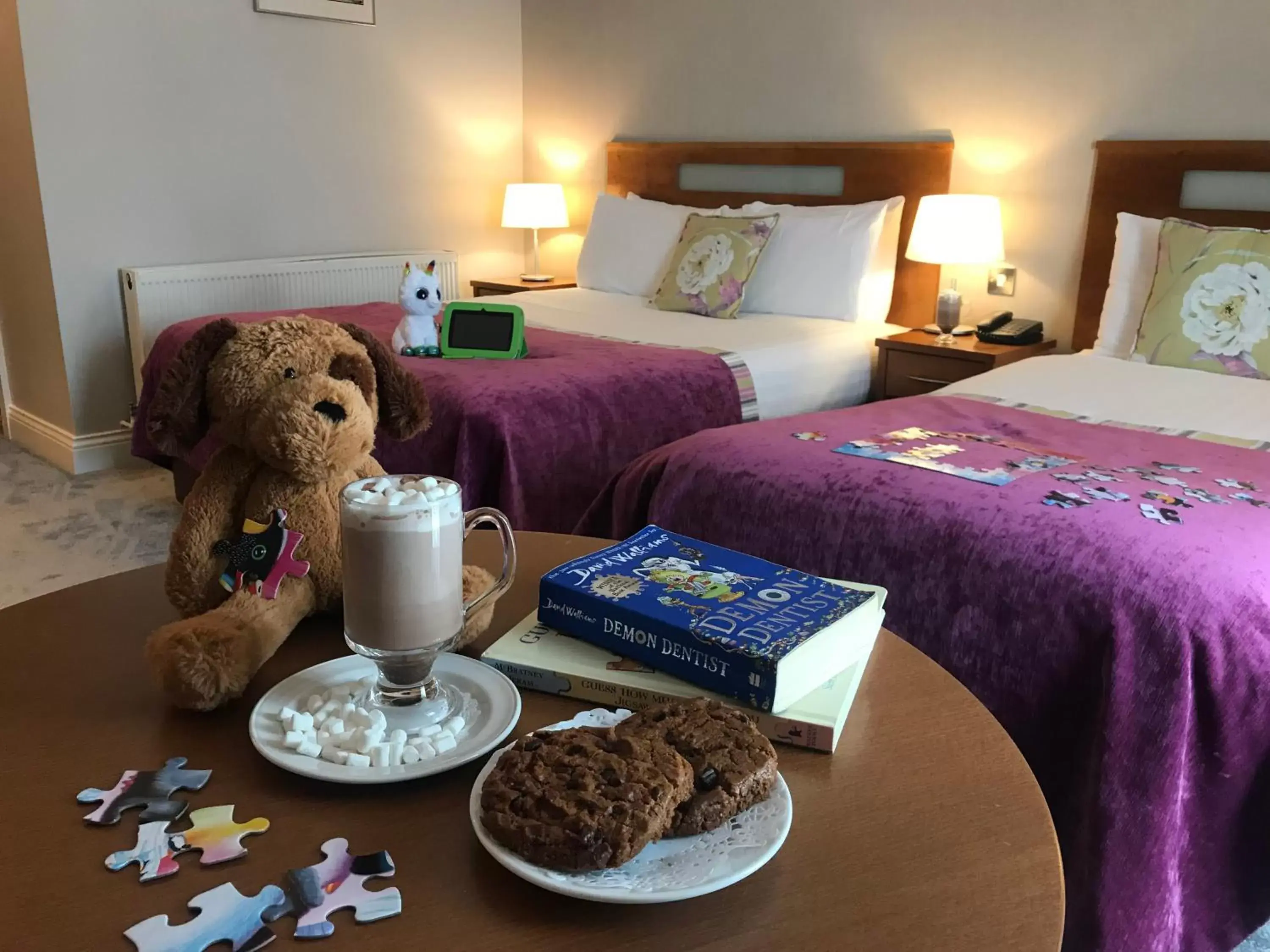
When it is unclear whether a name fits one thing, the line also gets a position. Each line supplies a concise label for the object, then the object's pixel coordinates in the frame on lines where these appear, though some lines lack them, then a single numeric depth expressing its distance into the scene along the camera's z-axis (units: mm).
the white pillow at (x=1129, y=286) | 2773
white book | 870
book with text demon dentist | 881
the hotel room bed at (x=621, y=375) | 2330
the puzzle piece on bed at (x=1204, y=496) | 1569
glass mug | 830
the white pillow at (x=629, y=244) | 3895
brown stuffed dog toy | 985
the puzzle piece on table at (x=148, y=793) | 765
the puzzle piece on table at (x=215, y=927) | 641
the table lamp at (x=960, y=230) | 3098
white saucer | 800
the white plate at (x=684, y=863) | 676
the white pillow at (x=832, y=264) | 3396
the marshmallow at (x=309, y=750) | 820
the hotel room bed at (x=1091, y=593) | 1257
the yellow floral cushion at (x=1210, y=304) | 2475
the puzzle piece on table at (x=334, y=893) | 671
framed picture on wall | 3838
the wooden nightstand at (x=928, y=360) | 3015
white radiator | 3609
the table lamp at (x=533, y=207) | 4457
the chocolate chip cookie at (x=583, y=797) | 689
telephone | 3113
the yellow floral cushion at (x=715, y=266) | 3451
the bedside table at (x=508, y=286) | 4375
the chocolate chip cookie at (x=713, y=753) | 740
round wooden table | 667
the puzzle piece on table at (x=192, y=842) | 713
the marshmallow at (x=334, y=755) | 812
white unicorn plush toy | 2758
